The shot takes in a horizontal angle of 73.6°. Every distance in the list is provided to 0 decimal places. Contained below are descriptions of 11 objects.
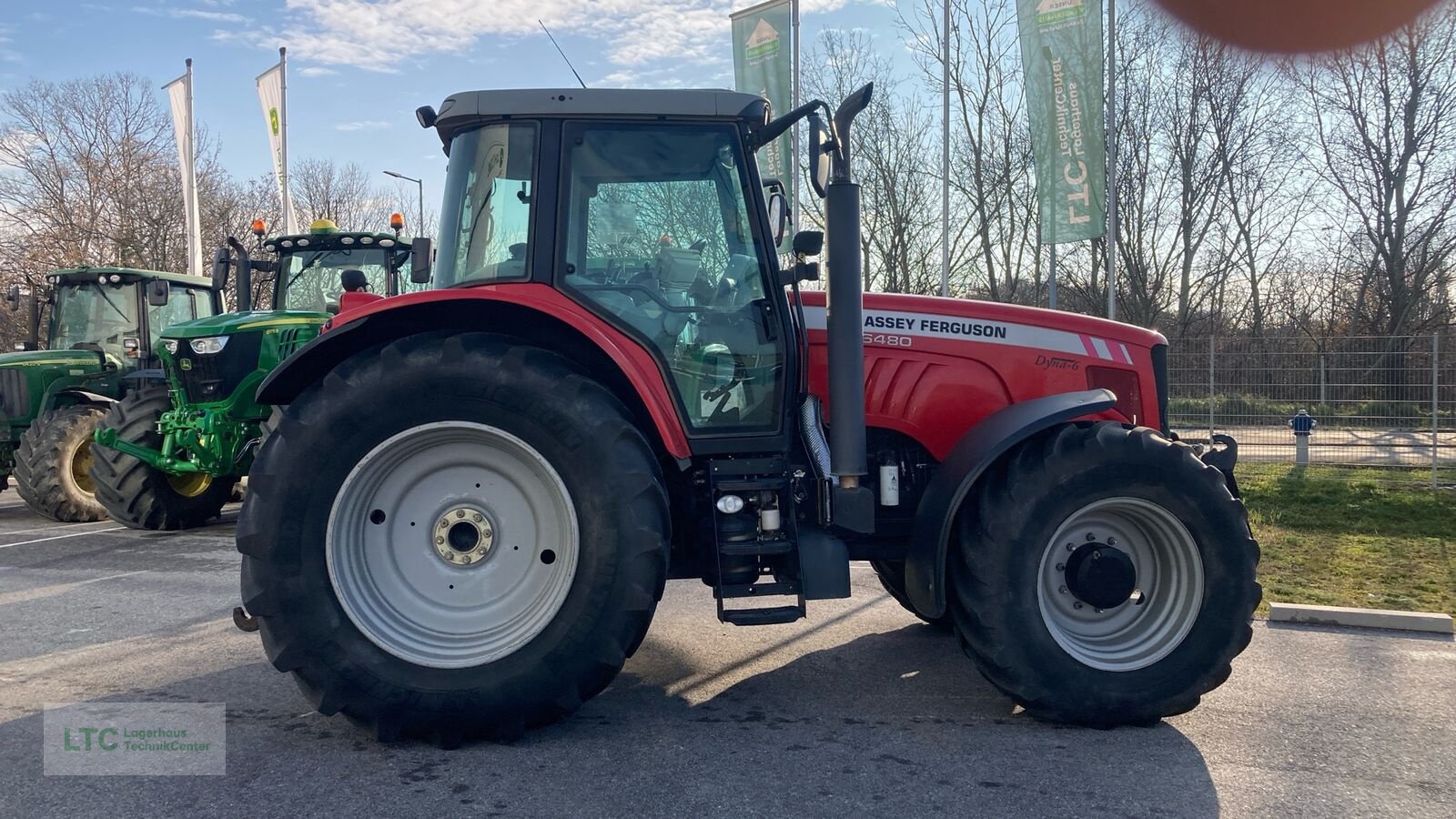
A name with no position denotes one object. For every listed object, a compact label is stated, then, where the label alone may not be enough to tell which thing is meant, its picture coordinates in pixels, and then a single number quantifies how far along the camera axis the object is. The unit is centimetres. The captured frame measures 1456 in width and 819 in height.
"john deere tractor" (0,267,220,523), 917
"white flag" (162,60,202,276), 1912
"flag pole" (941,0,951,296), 1892
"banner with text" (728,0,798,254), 1458
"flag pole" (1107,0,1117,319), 1523
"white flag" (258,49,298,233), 1875
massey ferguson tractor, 326
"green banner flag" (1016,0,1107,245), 1364
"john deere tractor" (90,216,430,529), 789
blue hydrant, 1072
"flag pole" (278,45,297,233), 1867
